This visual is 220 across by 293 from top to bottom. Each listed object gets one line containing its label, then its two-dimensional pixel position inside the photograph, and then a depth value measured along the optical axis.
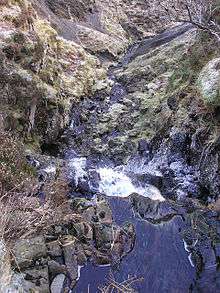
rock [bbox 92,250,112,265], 4.10
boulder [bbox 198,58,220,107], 5.62
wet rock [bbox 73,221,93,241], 4.27
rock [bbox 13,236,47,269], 3.62
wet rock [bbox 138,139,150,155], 6.63
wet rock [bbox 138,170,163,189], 5.76
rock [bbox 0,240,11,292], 3.09
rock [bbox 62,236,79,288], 3.86
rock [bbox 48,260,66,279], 3.77
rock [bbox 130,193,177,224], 4.74
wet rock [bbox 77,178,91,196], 5.38
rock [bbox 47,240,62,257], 3.94
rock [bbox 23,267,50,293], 3.49
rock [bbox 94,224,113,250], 4.26
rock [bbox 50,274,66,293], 3.61
